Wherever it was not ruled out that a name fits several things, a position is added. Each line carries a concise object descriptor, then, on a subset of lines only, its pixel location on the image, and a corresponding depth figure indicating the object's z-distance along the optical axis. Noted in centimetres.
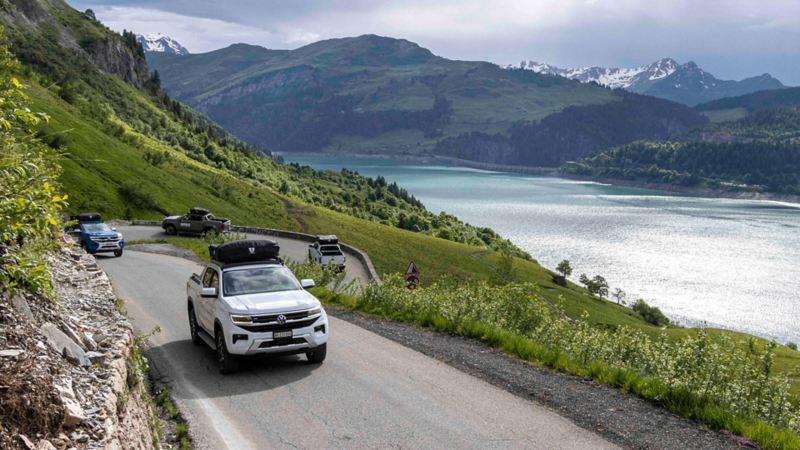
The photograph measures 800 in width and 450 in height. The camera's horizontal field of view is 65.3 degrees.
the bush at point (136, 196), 7025
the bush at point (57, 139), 5791
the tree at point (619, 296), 11838
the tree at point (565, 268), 12862
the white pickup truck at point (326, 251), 5272
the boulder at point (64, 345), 841
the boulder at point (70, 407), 673
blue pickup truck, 3897
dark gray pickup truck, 5938
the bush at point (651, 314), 10375
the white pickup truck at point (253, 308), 1338
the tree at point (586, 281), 11632
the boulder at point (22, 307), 827
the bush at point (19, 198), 802
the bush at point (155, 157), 8871
